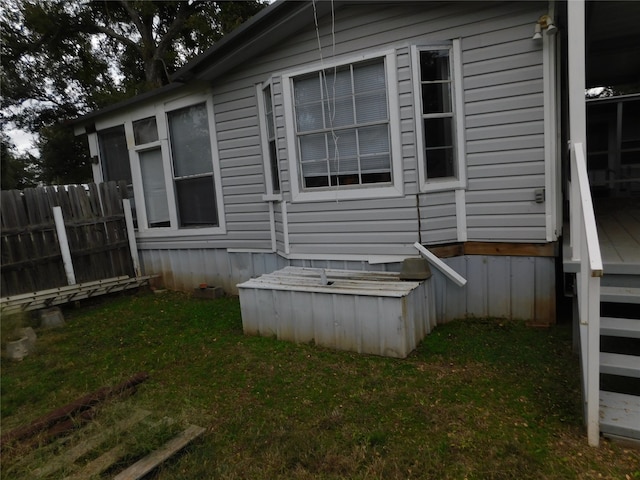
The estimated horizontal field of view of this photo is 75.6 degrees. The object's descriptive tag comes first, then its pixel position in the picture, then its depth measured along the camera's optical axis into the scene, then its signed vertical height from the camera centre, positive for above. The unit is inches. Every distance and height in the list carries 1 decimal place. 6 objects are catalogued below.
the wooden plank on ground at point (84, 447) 100.0 -61.8
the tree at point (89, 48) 518.6 +212.3
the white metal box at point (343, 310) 151.9 -49.1
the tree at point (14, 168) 646.5 +79.6
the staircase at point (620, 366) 96.7 -58.9
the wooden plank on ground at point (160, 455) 94.8 -61.7
